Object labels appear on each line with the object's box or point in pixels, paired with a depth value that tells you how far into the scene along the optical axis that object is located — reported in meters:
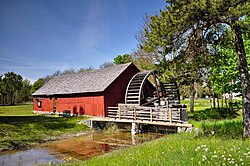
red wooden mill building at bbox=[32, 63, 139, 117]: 20.86
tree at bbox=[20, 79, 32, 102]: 59.79
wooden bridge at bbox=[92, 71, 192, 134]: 14.72
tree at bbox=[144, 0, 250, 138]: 6.98
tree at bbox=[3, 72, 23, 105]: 54.72
